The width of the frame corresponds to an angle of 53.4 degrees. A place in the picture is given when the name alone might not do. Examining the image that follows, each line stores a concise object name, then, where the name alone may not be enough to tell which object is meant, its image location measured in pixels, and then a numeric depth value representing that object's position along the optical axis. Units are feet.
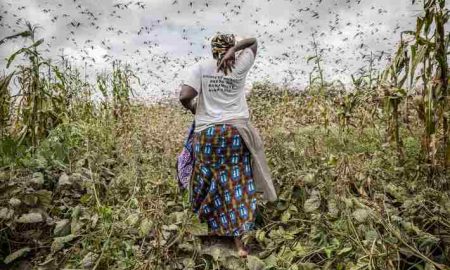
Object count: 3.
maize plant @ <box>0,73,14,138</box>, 13.58
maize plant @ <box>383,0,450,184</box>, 9.21
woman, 10.92
